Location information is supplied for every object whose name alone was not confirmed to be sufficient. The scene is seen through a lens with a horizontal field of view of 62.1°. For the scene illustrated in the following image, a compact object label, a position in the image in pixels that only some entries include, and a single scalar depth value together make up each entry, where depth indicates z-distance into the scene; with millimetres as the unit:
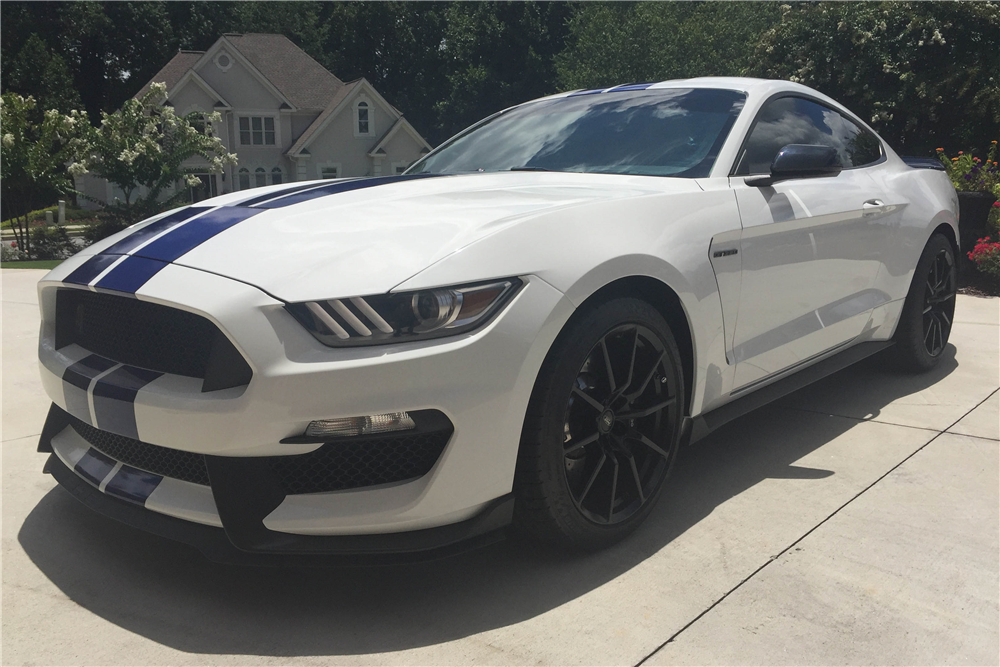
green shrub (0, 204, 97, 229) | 27922
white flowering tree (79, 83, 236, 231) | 17828
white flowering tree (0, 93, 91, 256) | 17047
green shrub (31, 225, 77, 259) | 16734
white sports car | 2031
